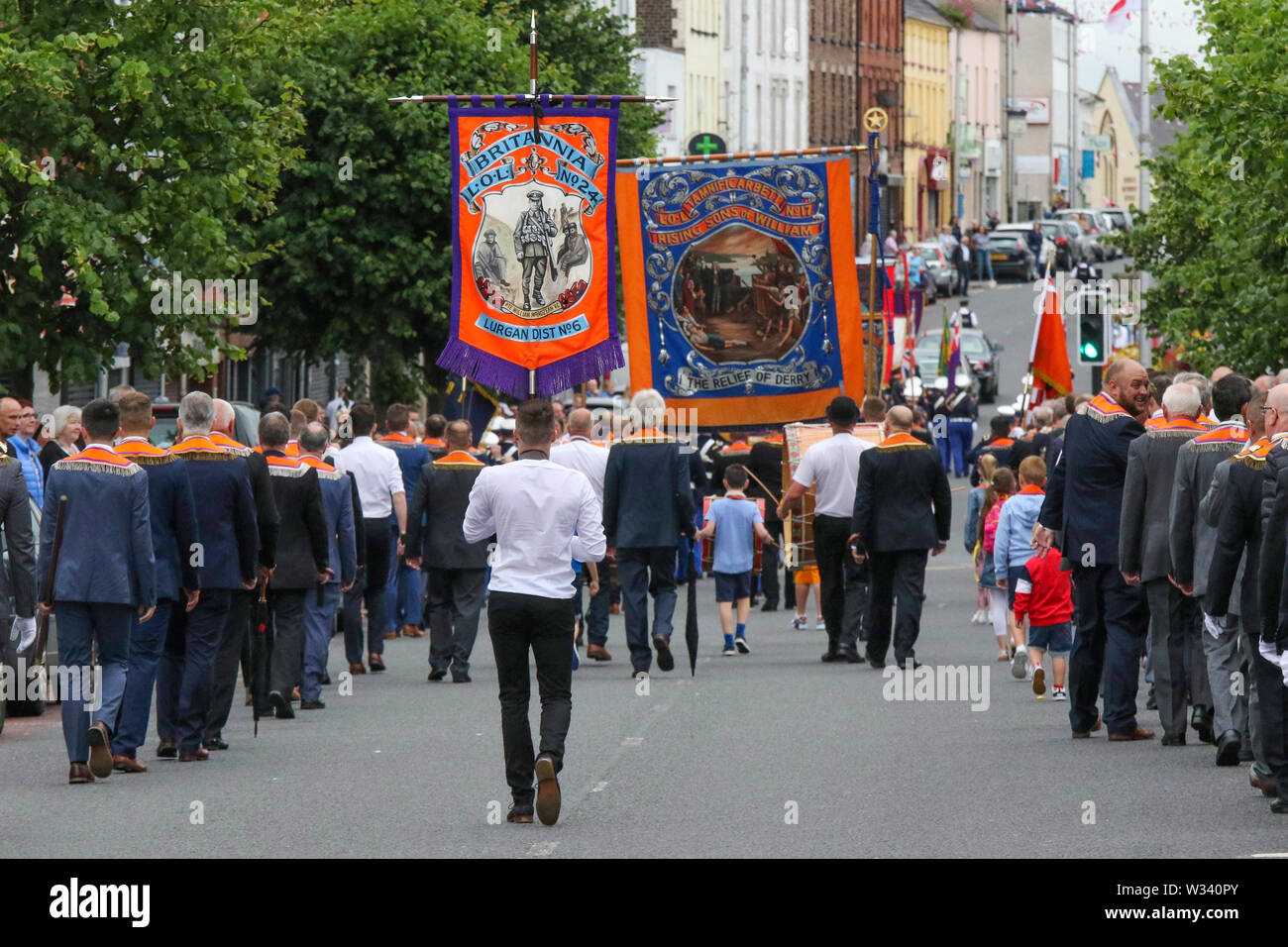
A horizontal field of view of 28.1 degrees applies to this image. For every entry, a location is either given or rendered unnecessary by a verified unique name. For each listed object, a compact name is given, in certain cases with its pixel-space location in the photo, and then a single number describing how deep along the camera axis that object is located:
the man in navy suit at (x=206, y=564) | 13.27
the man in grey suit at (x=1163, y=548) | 12.95
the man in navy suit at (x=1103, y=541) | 13.45
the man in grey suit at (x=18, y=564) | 13.20
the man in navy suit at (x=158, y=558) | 12.70
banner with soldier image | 21.23
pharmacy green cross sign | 50.34
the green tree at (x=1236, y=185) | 22.94
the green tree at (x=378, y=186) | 33.19
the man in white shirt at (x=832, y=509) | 18.58
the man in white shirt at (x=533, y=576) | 10.89
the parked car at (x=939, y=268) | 75.38
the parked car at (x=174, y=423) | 23.22
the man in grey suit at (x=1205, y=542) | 12.16
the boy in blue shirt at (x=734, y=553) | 19.83
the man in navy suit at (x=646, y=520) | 17.80
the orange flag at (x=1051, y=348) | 25.47
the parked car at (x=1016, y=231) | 85.25
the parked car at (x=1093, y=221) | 88.00
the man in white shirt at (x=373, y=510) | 18.34
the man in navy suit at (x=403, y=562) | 20.30
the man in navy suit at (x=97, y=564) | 12.20
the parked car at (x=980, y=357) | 56.44
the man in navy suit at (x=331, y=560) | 16.19
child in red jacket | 15.41
